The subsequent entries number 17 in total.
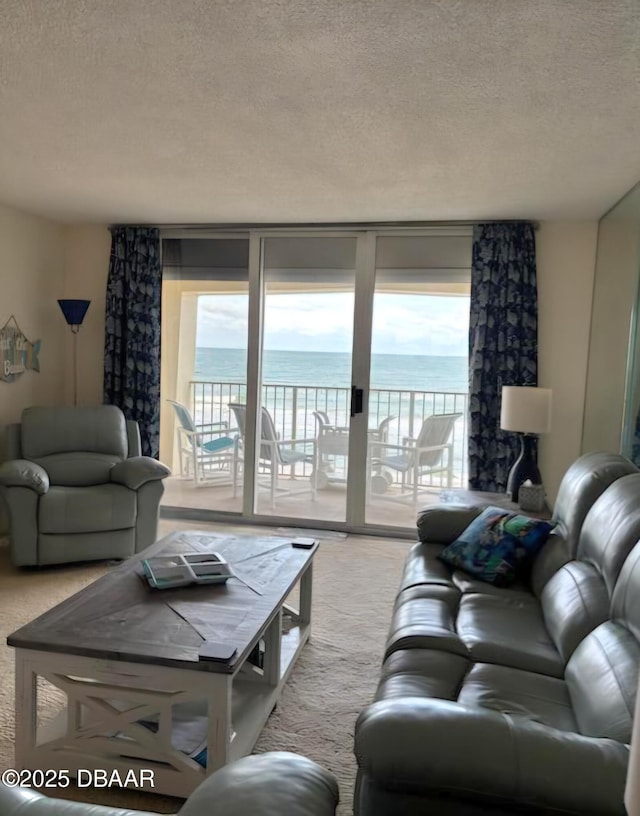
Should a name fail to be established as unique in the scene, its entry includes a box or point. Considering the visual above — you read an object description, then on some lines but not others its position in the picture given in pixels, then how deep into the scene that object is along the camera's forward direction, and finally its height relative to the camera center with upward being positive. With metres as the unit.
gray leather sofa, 1.23 -0.77
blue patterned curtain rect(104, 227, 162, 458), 4.99 +0.24
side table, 3.50 -0.73
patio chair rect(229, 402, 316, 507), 5.14 -0.73
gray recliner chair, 3.72 -0.82
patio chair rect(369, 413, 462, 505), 4.89 -0.68
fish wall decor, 4.48 -0.01
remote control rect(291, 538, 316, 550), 2.94 -0.83
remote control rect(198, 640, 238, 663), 1.85 -0.86
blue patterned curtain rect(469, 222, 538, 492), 4.41 +0.27
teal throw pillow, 2.62 -0.74
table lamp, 3.69 -0.26
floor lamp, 4.72 +0.32
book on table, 2.38 -0.82
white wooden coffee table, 1.88 -0.96
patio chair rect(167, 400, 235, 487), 5.23 -0.74
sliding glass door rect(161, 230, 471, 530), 4.75 -0.07
